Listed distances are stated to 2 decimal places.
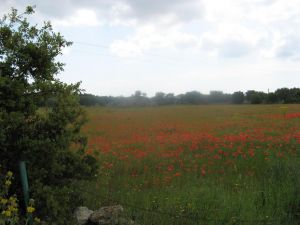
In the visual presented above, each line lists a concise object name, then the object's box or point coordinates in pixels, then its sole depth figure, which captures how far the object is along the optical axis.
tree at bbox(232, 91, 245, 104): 80.75
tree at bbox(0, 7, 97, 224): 5.66
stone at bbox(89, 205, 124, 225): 5.92
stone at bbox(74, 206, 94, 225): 6.14
